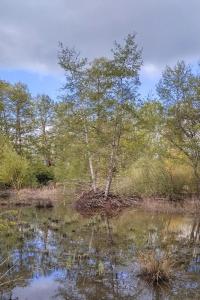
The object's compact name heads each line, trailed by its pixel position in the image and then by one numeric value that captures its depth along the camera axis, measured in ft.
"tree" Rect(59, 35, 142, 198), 82.53
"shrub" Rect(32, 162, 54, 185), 128.67
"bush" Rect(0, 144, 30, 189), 106.83
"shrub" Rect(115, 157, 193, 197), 89.51
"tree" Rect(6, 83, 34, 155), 144.05
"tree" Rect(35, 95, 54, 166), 154.61
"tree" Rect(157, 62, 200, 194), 88.79
